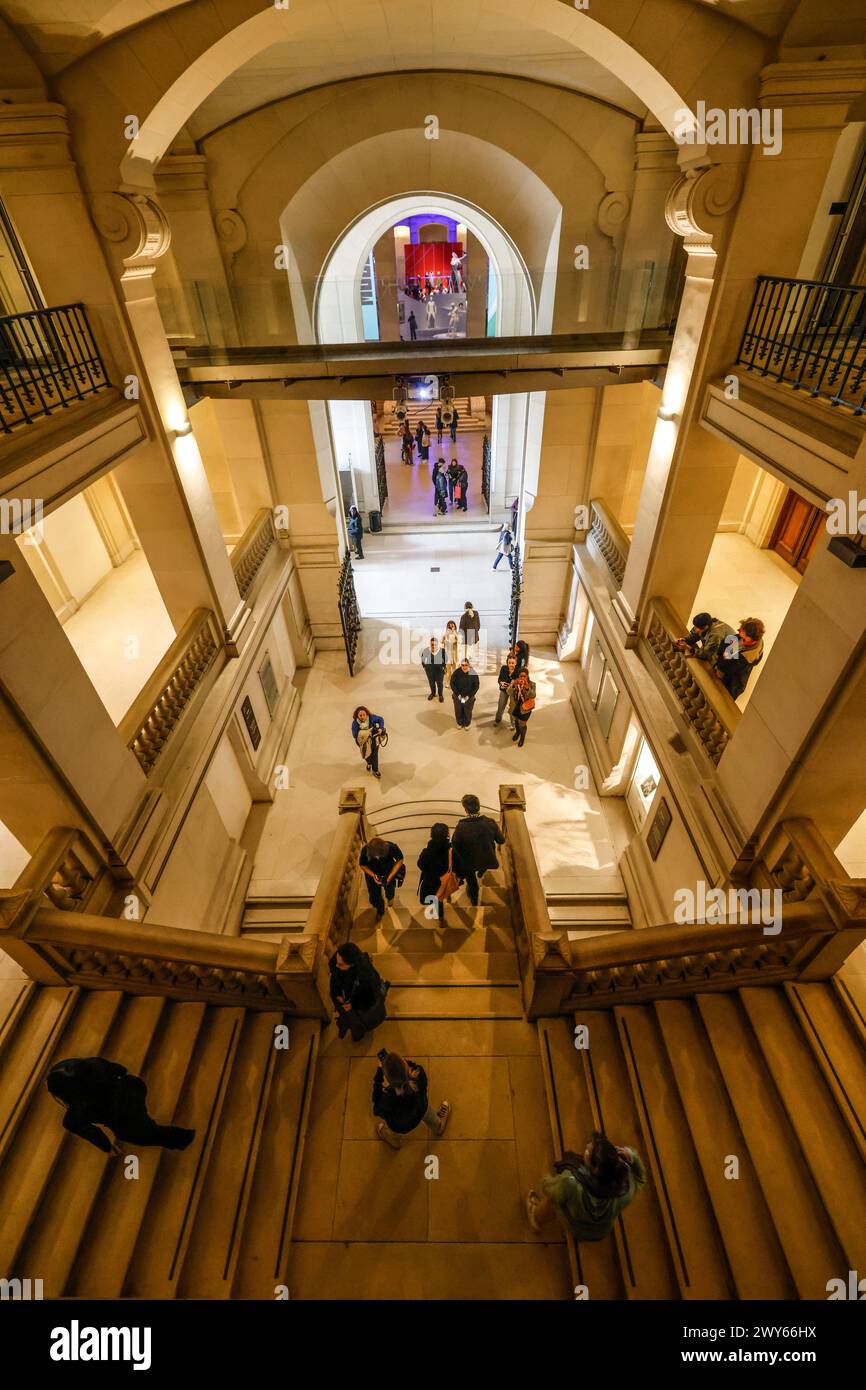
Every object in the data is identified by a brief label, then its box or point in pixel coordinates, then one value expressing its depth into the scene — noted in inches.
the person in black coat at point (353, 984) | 169.2
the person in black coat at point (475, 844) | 207.8
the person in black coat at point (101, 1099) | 134.6
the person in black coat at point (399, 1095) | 149.4
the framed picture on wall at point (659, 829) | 254.7
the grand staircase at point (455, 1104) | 140.9
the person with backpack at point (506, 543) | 462.5
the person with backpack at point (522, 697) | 339.9
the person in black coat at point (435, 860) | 209.2
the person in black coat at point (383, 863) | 209.8
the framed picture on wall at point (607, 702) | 335.6
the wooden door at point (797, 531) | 384.5
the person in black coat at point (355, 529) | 521.0
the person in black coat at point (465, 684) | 348.8
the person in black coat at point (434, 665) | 373.4
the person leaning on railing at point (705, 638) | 233.8
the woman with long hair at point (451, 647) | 366.6
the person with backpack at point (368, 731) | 322.1
